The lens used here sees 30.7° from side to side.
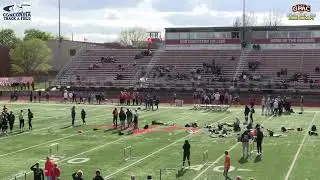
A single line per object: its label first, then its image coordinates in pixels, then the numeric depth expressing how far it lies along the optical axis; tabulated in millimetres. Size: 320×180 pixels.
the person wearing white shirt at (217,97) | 48738
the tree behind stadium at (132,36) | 153875
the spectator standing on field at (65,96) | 51594
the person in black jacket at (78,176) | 15038
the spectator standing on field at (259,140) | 23639
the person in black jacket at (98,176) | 14818
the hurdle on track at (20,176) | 19809
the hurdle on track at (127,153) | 23478
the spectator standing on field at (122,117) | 32156
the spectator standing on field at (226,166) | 19375
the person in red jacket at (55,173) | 17312
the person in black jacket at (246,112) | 36588
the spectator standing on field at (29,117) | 32291
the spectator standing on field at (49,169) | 17250
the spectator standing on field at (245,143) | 23266
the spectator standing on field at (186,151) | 21688
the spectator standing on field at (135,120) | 32044
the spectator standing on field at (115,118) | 32906
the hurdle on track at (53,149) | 24531
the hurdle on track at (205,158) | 22484
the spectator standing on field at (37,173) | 17188
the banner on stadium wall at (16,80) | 65812
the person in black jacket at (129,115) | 32875
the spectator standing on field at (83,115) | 34591
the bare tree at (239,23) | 109225
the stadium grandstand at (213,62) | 58469
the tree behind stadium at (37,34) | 127819
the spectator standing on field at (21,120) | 32344
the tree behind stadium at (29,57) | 82500
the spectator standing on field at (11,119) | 31281
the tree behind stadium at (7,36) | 125238
